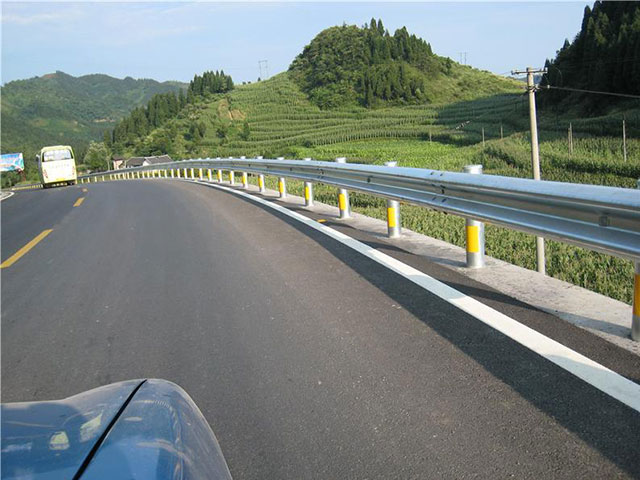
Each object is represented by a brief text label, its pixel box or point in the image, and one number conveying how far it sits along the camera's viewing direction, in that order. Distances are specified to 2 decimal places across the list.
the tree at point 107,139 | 165.50
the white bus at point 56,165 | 39.84
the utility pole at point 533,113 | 17.47
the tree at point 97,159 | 129.25
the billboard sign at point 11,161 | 88.94
